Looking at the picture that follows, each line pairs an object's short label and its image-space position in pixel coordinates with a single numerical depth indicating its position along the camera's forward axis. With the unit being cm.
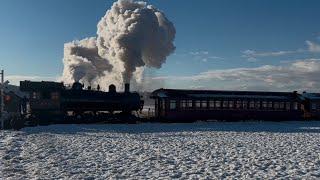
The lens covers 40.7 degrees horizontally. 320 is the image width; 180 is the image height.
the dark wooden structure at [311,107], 4459
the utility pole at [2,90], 3047
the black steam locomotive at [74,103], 3459
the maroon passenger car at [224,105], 3838
